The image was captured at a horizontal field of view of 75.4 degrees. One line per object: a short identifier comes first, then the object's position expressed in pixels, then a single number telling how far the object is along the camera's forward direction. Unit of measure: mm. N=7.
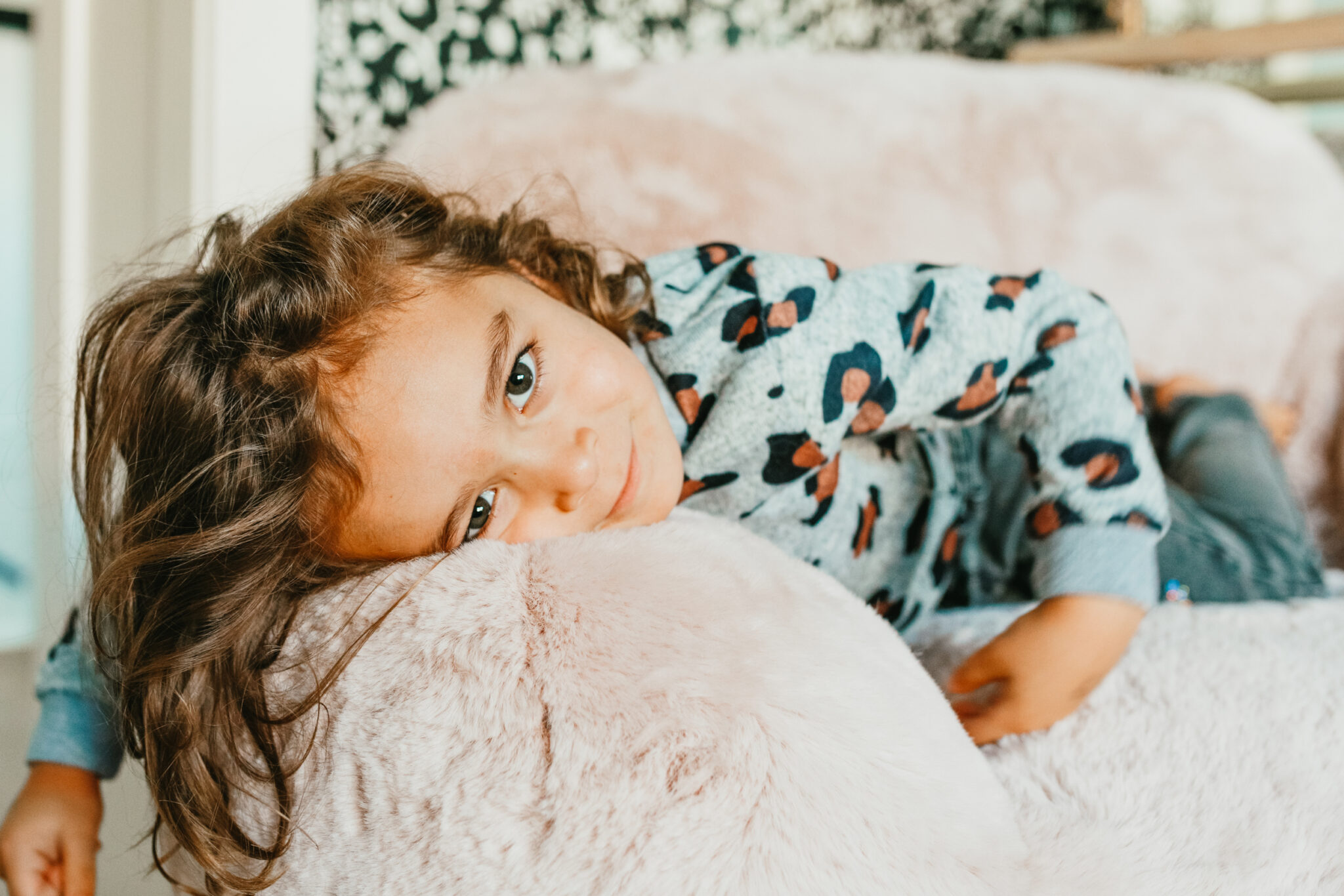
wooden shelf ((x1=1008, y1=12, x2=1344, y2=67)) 1295
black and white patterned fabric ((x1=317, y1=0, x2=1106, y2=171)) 1140
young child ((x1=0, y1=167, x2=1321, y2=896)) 551
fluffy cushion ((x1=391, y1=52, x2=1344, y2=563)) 1043
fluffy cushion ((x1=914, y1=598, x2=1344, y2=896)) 463
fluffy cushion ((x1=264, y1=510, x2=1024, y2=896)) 402
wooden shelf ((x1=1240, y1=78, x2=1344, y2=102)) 1431
